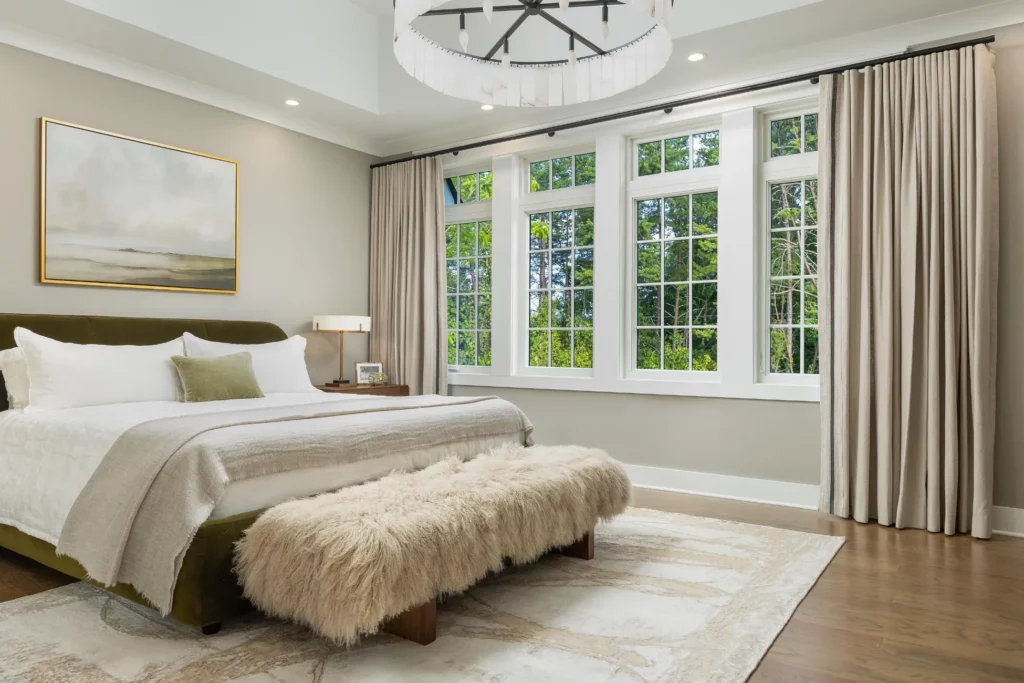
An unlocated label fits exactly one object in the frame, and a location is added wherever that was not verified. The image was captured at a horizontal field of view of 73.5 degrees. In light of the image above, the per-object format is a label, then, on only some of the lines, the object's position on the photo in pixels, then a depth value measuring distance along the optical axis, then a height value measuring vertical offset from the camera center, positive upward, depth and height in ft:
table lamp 16.37 +0.27
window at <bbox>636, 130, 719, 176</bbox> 14.53 +3.98
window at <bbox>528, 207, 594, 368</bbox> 16.11 +1.14
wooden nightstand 15.90 -1.28
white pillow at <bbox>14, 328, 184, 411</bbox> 10.17 -0.63
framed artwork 12.39 +2.37
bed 6.97 -1.79
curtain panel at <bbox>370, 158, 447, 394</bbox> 17.48 +1.60
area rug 6.37 -3.14
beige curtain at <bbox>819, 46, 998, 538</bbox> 10.96 +0.79
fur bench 6.21 -2.06
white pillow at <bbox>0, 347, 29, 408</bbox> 10.51 -0.64
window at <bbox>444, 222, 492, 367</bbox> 17.88 +1.15
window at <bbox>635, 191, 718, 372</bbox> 14.48 +1.17
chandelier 8.80 +3.63
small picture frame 17.39 -0.92
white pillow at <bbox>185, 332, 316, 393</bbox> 12.94 -0.52
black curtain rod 11.37 +4.82
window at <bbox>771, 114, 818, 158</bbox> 13.46 +4.02
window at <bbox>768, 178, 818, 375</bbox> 13.39 +1.14
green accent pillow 11.48 -0.76
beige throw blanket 7.02 -1.51
